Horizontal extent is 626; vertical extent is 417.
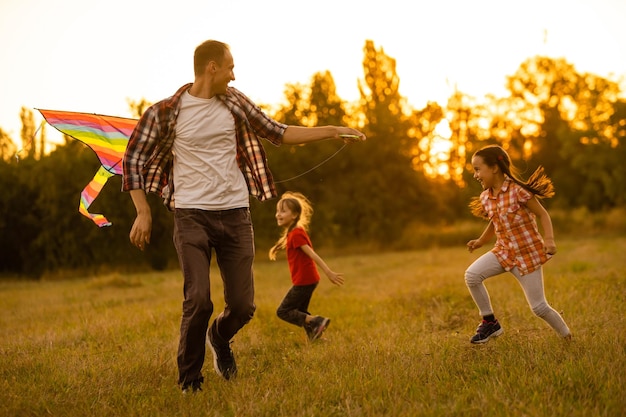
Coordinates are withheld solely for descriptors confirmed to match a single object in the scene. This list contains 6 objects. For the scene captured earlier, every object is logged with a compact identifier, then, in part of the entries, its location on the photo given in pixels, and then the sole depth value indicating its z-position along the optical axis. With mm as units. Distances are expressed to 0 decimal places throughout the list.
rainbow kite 6977
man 4863
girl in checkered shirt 5688
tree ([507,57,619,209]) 42750
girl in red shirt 7359
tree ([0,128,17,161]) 29438
